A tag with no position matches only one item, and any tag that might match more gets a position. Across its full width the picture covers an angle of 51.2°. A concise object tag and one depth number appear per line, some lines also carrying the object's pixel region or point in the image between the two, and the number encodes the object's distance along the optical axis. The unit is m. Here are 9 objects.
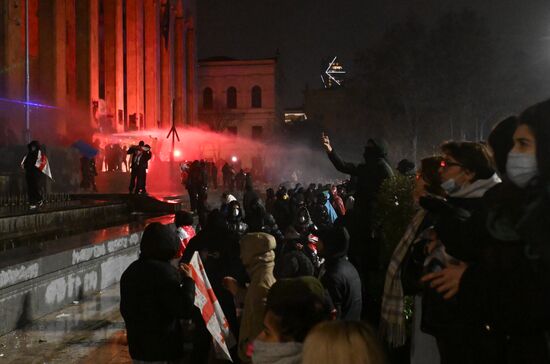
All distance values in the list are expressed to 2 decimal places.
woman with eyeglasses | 2.62
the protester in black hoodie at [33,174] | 12.70
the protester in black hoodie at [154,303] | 3.75
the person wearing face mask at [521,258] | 2.14
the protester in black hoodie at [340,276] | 4.36
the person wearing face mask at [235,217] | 9.05
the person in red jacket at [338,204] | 13.78
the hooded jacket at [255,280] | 3.83
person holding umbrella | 21.78
